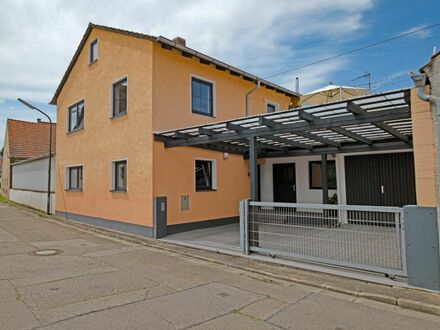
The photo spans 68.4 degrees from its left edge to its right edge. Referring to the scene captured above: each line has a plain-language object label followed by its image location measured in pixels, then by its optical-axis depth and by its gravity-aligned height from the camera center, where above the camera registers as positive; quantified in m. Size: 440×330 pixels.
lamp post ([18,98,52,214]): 15.90 +2.57
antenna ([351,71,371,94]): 17.52 +5.81
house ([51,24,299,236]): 10.47 +2.15
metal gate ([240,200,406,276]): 5.64 -1.03
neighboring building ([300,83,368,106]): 14.34 +4.05
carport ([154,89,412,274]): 5.85 -0.51
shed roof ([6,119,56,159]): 29.73 +4.54
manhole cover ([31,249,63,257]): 8.08 -1.68
